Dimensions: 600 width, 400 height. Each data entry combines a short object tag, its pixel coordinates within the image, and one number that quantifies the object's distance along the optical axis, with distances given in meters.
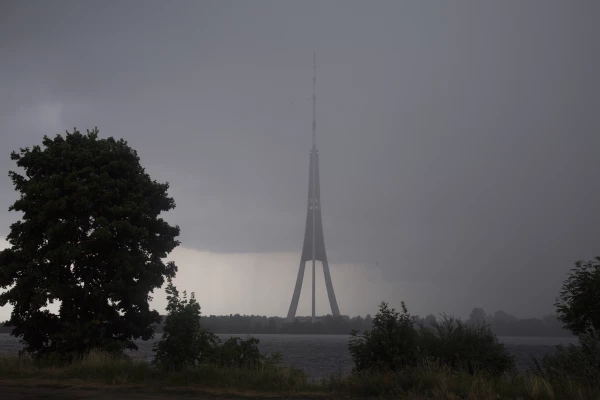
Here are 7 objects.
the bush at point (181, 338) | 16.09
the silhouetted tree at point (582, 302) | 22.25
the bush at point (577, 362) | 13.65
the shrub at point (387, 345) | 15.55
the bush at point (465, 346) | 18.69
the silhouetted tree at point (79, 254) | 19.17
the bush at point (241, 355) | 17.06
